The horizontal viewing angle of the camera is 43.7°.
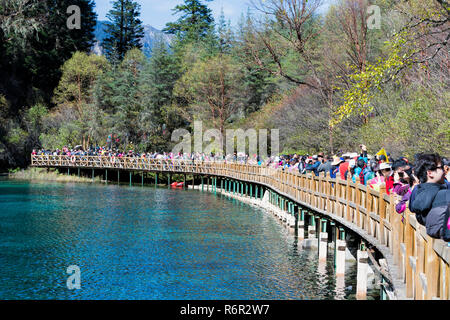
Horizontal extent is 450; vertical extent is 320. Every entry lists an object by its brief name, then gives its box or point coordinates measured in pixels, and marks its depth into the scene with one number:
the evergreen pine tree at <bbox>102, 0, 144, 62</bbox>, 77.00
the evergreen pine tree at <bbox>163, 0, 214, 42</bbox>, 73.75
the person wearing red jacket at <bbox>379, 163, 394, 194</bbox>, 11.72
